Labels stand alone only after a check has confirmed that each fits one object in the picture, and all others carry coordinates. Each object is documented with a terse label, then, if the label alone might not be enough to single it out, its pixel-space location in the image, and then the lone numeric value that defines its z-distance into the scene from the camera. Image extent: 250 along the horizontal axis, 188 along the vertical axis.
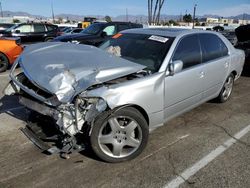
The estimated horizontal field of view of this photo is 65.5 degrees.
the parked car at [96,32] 7.22
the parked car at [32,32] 10.43
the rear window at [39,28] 10.82
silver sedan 2.16
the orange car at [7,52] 6.02
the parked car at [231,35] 13.33
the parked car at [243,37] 6.60
